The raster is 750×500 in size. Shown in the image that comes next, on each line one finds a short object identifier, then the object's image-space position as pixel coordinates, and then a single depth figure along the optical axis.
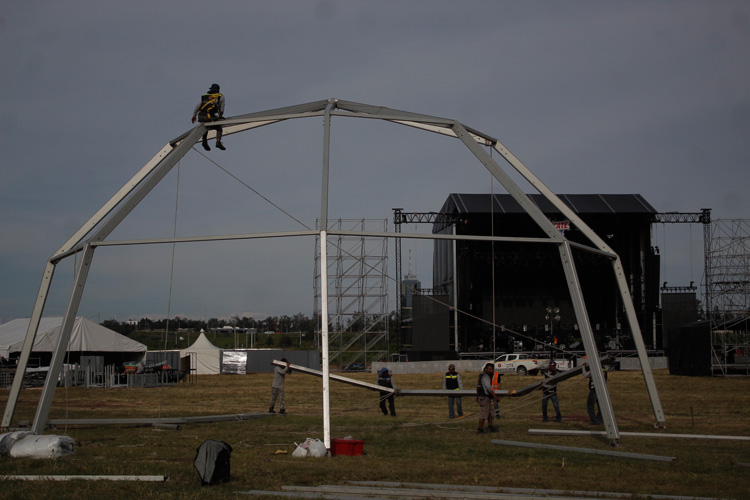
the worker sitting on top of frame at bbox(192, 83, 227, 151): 13.35
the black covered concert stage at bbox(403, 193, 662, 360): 45.72
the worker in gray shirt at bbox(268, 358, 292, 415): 18.42
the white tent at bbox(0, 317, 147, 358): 36.19
